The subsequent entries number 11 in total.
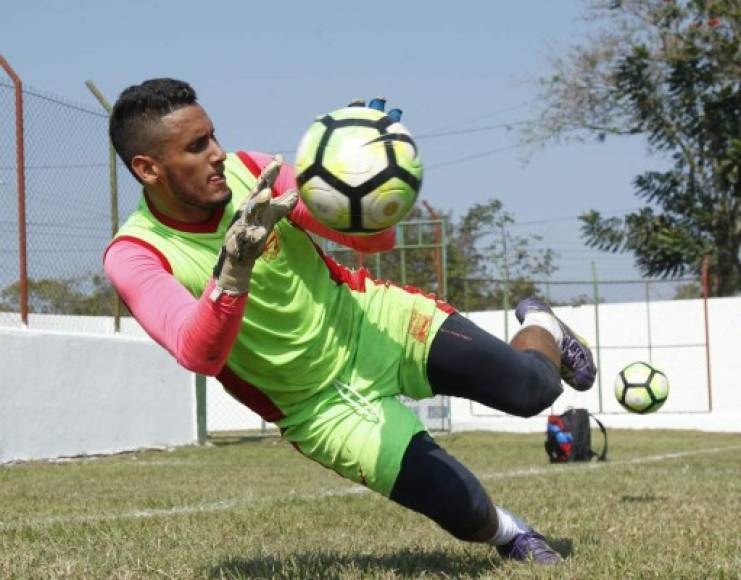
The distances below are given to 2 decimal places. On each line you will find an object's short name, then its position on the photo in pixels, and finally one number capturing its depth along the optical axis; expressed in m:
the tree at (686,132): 29.83
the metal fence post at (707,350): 21.61
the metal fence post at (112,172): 13.76
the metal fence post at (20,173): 12.35
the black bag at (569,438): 12.44
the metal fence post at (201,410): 16.09
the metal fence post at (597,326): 22.50
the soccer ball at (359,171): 3.83
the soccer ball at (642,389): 8.70
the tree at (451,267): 18.02
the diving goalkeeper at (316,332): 4.07
